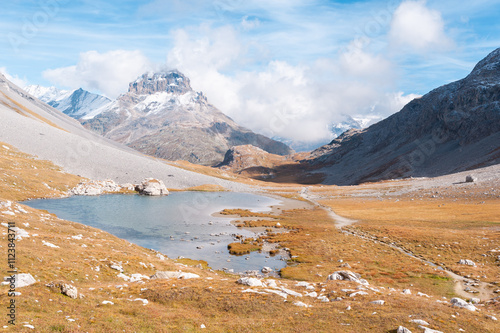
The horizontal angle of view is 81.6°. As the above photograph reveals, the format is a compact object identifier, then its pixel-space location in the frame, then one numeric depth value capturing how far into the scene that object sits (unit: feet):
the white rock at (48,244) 106.48
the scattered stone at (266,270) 138.26
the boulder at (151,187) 432.25
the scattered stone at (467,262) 127.21
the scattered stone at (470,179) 398.56
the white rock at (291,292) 80.98
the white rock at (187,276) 100.74
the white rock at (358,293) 79.50
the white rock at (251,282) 88.84
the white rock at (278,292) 78.62
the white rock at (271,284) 88.51
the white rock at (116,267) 104.58
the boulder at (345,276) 99.39
